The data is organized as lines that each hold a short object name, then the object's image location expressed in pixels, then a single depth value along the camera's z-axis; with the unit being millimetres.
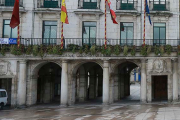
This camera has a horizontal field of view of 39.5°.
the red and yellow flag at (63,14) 24350
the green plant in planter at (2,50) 25875
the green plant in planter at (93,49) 25625
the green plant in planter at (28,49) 25958
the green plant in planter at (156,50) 25719
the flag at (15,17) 24062
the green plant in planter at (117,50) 25641
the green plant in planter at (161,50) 25547
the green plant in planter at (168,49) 25717
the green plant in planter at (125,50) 25562
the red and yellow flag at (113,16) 24406
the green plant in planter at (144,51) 25609
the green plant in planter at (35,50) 25738
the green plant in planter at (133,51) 25656
